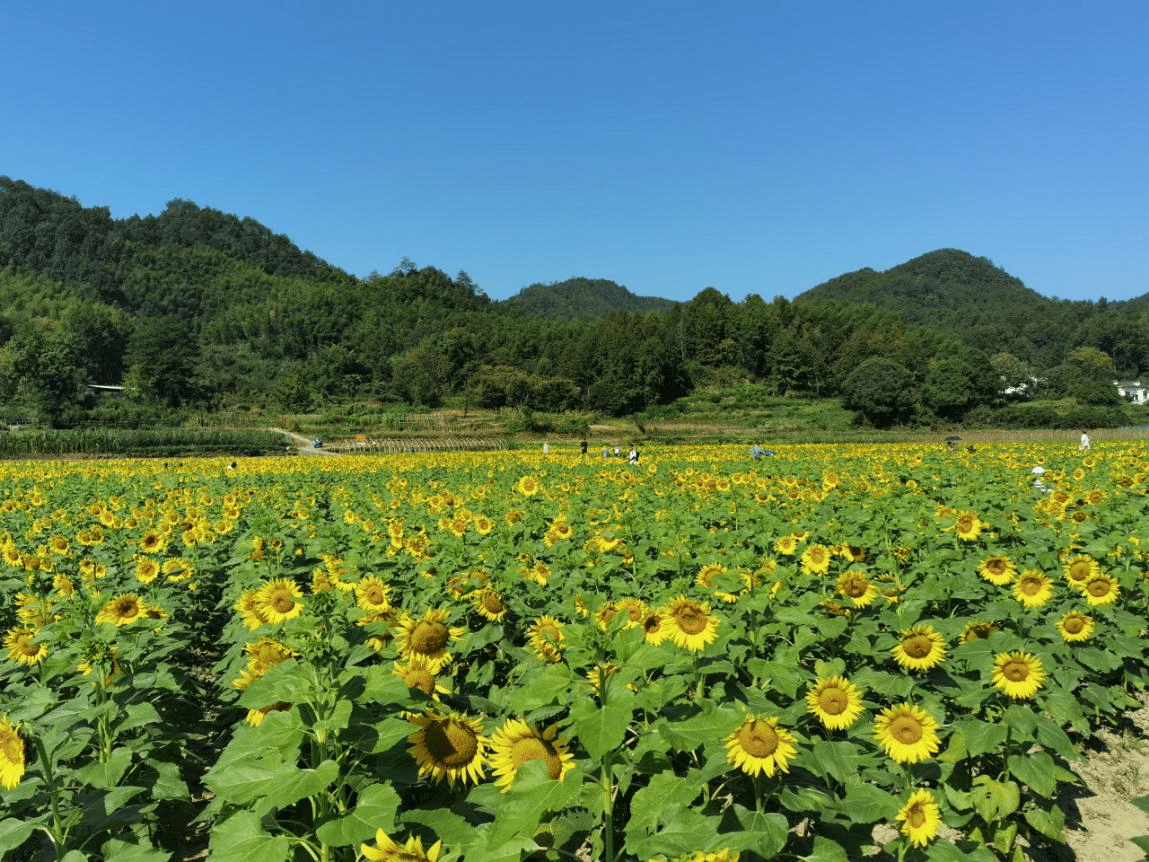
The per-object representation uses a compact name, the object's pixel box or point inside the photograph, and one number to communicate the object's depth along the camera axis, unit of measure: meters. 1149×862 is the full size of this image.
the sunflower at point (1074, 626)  3.90
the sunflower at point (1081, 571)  4.43
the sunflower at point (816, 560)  4.52
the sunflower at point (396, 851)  1.53
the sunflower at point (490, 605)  3.63
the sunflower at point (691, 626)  2.72
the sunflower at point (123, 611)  3.73
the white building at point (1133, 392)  102.03
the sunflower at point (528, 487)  10.20
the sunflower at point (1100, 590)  4.27
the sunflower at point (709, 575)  3.90
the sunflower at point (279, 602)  3.32
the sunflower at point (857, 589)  3.65
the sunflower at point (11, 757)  2.24
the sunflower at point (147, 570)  5.06
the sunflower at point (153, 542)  5.96
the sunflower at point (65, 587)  4.55
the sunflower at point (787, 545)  5.03
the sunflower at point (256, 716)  2.52
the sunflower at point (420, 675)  2.47
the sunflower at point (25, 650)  3.60
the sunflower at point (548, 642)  2.91
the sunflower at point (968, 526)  5.63
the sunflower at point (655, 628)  2.78
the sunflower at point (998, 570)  4.42
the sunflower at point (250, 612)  3.34
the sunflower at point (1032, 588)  3.93
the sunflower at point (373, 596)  3.47
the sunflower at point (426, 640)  2.72
